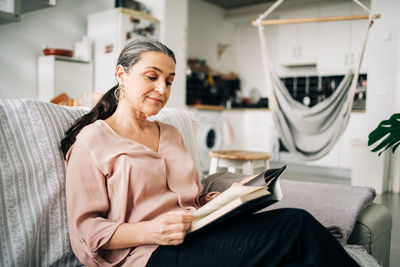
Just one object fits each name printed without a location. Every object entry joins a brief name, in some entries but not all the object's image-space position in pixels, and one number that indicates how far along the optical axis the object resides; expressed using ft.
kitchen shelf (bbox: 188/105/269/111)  15.87
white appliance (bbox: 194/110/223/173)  16.16
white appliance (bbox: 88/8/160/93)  12.04
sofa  3.05
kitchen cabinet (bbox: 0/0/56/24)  7.79
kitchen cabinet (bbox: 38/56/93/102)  11.44
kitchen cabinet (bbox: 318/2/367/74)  16.26
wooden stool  8.59
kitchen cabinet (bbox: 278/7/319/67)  17.28
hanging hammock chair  11.16
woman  2.88
